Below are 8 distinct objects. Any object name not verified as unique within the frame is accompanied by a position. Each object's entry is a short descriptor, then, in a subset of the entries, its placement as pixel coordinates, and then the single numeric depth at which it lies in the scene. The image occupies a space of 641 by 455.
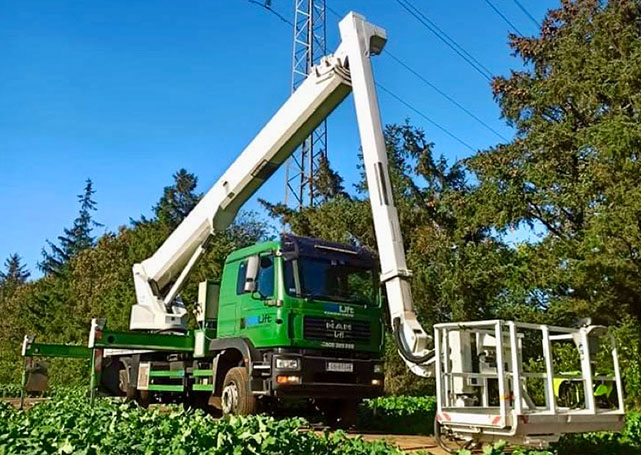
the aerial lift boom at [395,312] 6.95
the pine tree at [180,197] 57.03
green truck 10.31
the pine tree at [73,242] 78.25
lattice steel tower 24.53
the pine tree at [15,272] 97.25
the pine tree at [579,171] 14.52
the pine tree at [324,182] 32.50
